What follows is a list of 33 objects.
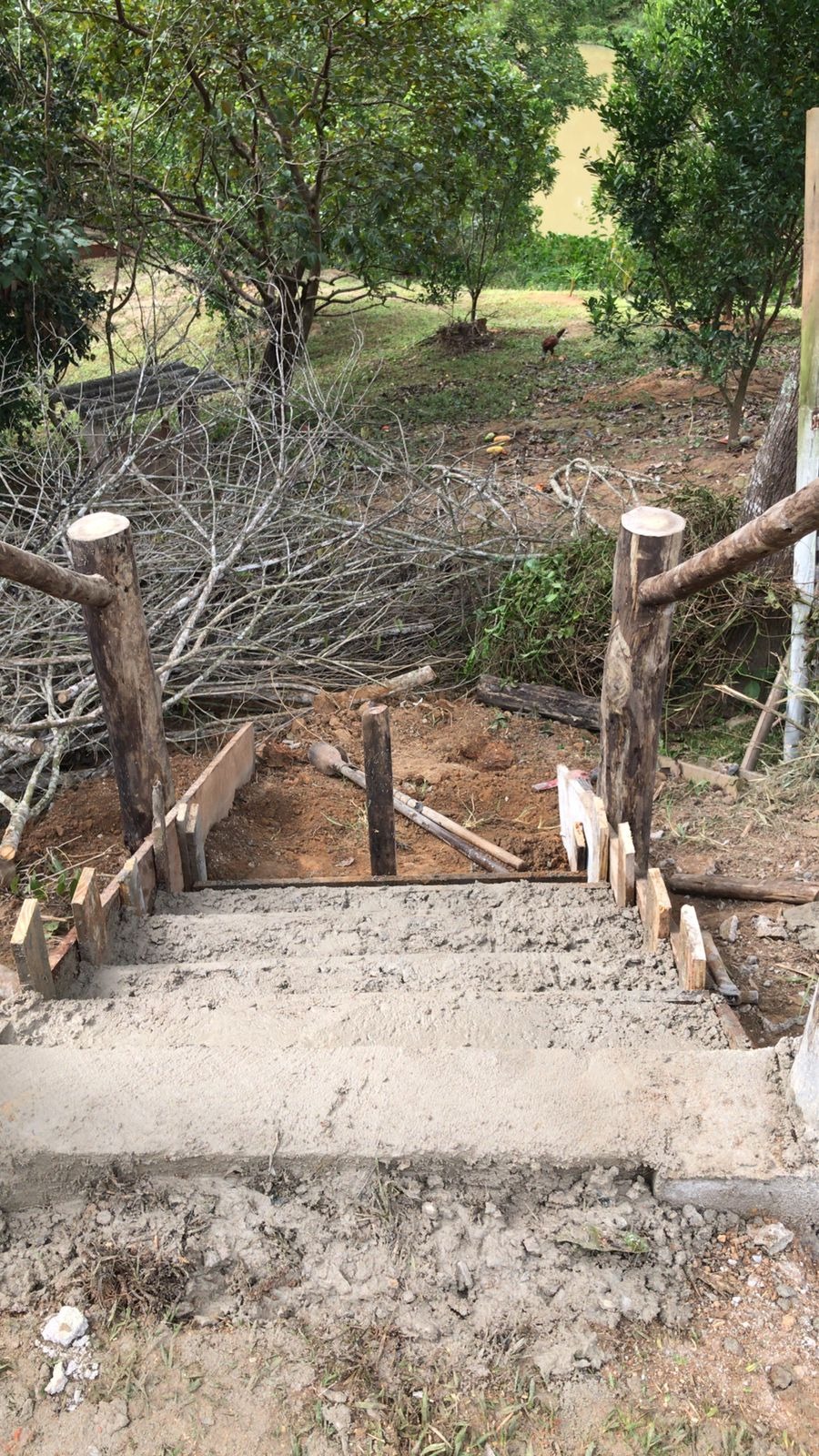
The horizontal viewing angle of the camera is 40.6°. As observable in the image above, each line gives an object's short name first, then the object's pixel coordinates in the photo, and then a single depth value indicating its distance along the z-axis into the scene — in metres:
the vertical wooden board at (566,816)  3.99
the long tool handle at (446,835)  4.38
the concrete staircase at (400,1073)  2.02
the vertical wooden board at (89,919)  2.80
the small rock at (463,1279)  1.86
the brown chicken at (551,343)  11.79
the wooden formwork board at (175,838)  2.82
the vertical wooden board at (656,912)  2.82
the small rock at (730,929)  3.78
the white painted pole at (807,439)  4.17
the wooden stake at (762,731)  5.08
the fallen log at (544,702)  5.67
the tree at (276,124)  8.05
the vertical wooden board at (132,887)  3.16
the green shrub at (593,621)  5.55
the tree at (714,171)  6.83
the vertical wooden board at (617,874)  3.21
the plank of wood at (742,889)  4.01
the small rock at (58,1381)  1.74
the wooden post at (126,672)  3.23
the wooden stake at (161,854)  3.47
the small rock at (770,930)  3.75
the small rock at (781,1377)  1.71
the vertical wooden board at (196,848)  3.64
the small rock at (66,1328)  1.81
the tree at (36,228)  6.90
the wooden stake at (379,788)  3.97
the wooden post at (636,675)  3.15
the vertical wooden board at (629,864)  3.16
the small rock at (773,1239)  1.91
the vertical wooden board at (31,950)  2.49
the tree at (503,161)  9.45
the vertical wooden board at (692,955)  2.58
